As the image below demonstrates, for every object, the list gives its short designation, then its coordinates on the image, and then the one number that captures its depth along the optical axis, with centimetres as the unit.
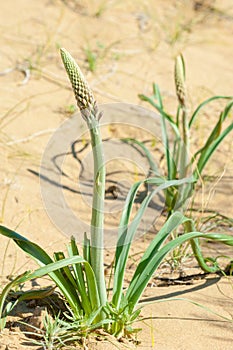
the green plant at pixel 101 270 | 176
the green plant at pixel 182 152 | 209
